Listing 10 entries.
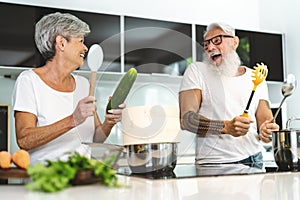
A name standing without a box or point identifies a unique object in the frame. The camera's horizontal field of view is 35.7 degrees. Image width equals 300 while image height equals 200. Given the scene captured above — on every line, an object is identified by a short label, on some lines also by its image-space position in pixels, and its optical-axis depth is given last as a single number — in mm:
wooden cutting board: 1019
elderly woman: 1419
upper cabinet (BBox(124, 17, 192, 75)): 1488
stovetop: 1209
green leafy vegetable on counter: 844
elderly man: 1635
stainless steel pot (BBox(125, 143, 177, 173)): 1238
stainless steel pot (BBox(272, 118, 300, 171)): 1356
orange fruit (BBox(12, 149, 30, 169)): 1062
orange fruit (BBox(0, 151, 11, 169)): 1079
